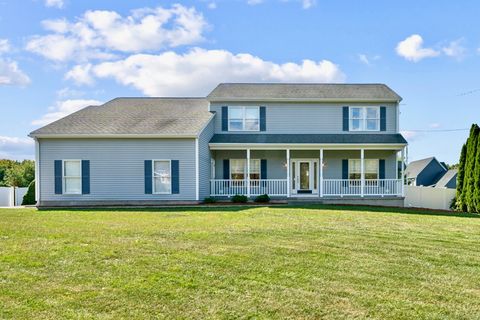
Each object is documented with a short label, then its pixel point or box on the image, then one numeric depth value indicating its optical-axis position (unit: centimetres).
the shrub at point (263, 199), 1936
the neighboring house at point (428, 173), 4025
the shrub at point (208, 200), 1892
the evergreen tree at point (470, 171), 1862
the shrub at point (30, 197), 2216
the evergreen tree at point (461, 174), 1970
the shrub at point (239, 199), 1923
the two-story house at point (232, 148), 1867
